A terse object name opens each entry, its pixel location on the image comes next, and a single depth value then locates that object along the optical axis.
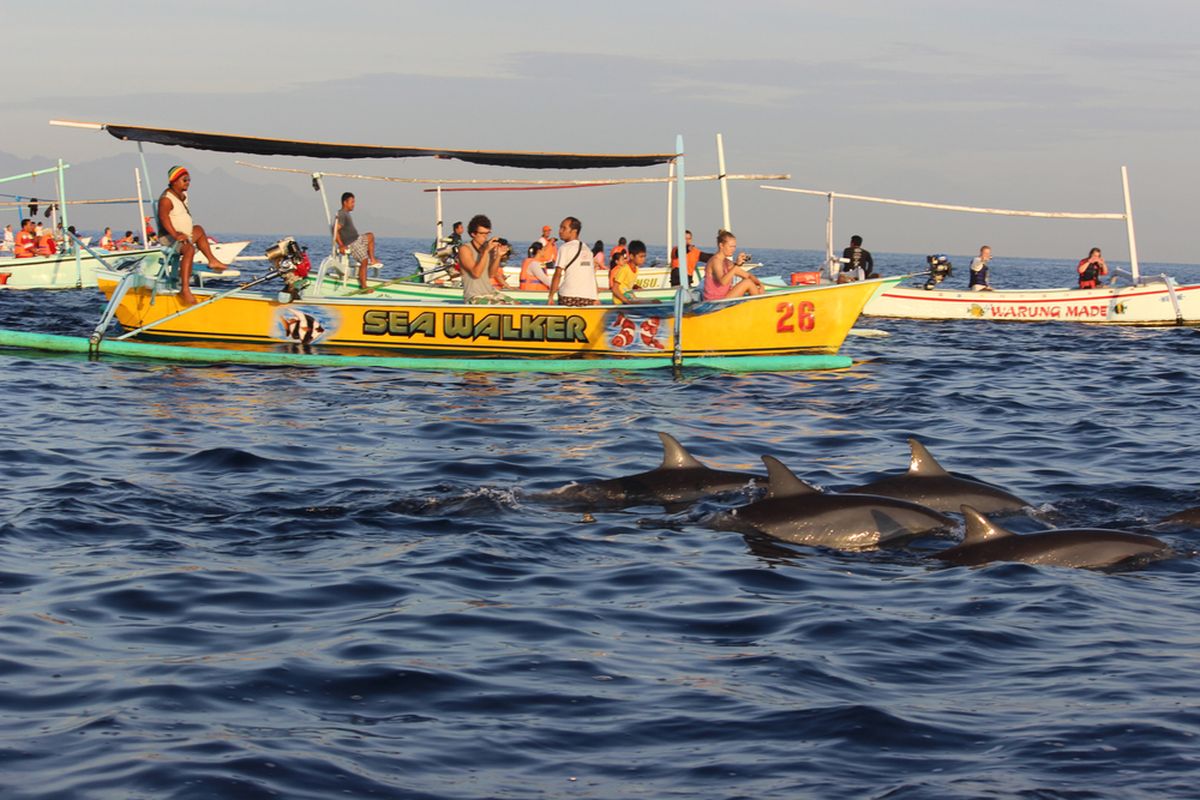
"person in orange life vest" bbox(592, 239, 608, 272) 33.69
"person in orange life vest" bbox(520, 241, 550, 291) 27.86
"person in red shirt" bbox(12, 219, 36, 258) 36.72
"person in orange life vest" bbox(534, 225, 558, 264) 30.33
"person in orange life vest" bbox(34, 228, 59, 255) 37.88
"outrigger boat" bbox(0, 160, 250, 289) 35.34
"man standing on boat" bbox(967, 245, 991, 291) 31.62
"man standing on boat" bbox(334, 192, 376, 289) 25.08
